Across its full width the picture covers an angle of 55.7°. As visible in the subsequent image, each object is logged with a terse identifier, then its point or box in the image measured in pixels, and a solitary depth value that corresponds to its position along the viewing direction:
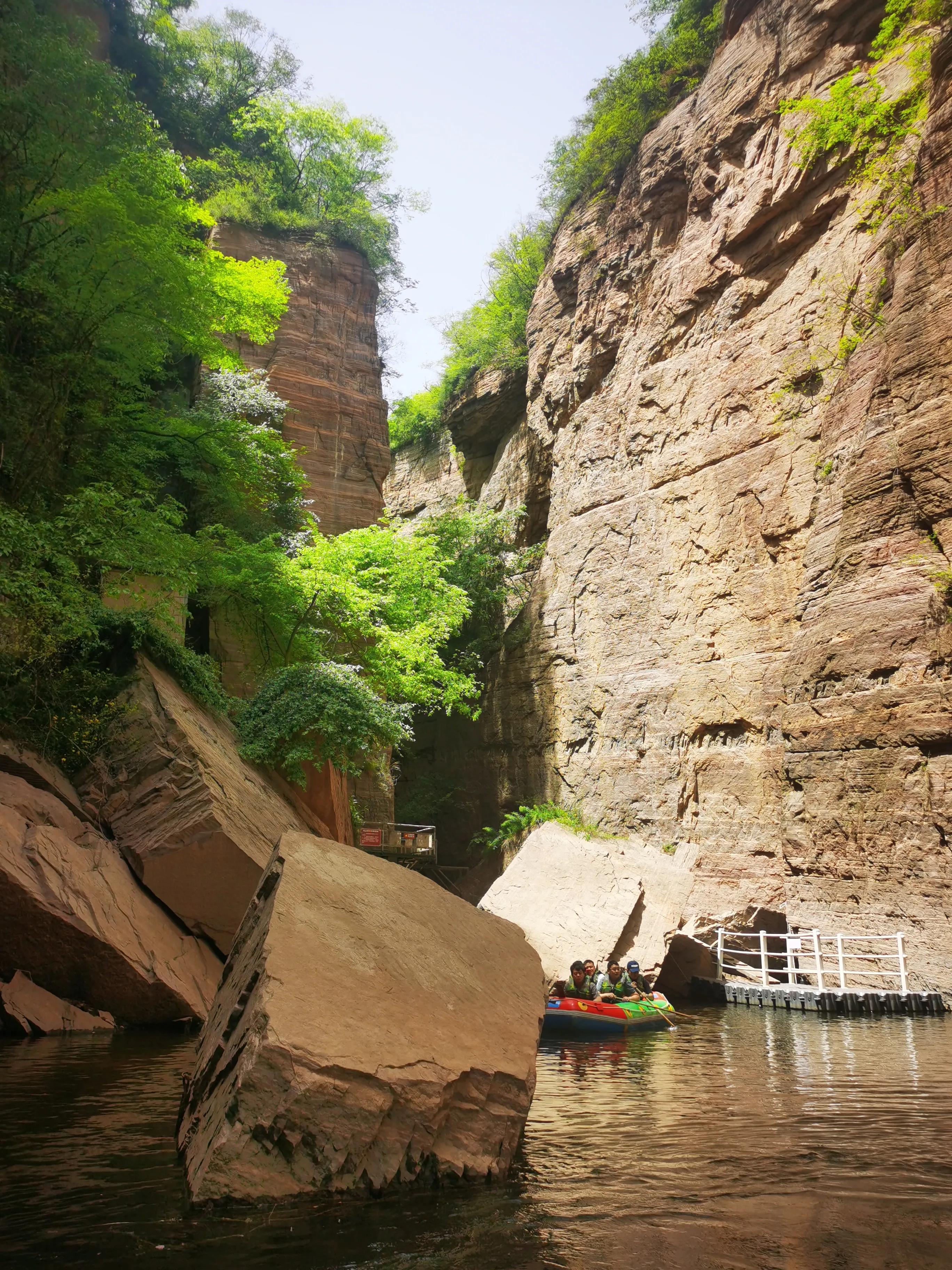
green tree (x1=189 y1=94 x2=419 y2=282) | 33.41
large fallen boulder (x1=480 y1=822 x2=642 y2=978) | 15.78
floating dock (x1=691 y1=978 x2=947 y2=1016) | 14.09
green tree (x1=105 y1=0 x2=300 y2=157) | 33.78
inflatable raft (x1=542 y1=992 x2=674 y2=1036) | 12.51
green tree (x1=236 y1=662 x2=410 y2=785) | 16.80
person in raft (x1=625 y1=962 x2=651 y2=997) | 14.73
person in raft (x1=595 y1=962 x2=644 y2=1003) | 13.52
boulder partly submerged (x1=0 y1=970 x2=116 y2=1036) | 9.34
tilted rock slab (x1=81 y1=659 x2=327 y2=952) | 11.61
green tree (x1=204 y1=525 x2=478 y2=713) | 20.88
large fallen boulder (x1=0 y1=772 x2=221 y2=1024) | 9.54
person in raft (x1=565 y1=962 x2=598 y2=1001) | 13.63
